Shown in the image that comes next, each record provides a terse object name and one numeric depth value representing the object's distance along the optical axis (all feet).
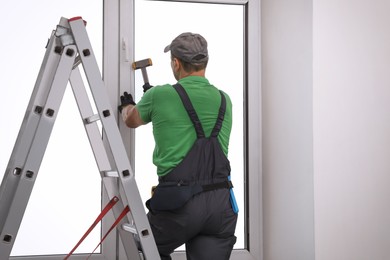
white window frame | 10.24
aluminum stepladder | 6.39
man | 7.48
